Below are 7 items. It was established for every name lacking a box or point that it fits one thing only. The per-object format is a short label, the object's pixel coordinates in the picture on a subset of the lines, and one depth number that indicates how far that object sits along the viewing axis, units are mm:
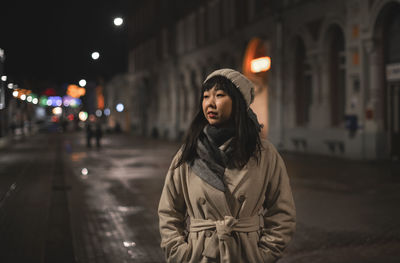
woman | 2826
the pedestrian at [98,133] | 32266
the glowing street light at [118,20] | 25788
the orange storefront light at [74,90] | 98725
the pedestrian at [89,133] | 32656
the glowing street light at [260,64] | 27688
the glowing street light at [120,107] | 65188
